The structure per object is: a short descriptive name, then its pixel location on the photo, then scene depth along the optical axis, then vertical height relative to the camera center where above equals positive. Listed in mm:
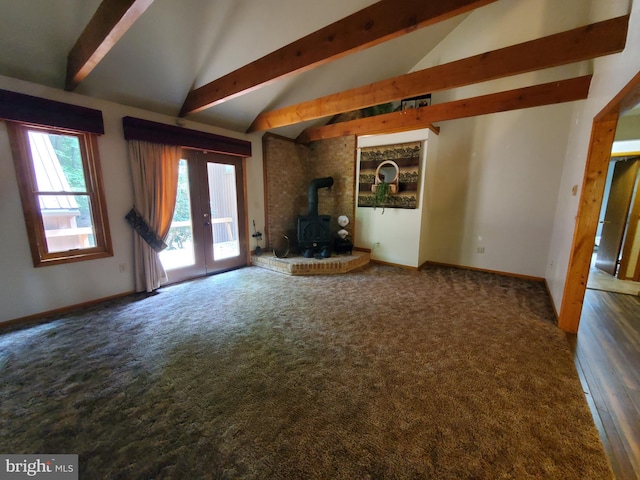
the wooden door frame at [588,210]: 2098 -53
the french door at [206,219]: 3752 -295
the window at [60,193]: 2529 +83
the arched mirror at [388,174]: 4433 +522
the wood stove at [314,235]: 4738 -638
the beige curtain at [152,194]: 3199 +92
